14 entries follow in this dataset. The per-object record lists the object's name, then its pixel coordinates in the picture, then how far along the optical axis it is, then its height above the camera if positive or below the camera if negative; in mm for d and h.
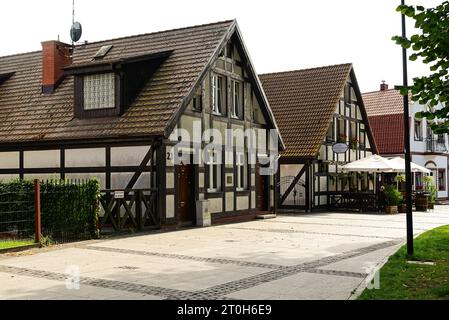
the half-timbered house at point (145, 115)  18219 +2251
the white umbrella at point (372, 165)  28562 +504
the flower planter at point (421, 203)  29484 -1469
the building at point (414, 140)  40469 +2482
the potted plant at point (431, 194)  31016 -1145
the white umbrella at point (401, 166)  28422 +459
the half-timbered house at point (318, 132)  29031 +2370
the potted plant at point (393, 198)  28216 -1141
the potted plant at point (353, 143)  33016 +1896
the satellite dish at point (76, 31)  26234 +6809
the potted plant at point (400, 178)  30638 -167
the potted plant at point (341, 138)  31375 +2069
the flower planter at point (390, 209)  27828 -1666
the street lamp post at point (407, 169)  11969 +122
